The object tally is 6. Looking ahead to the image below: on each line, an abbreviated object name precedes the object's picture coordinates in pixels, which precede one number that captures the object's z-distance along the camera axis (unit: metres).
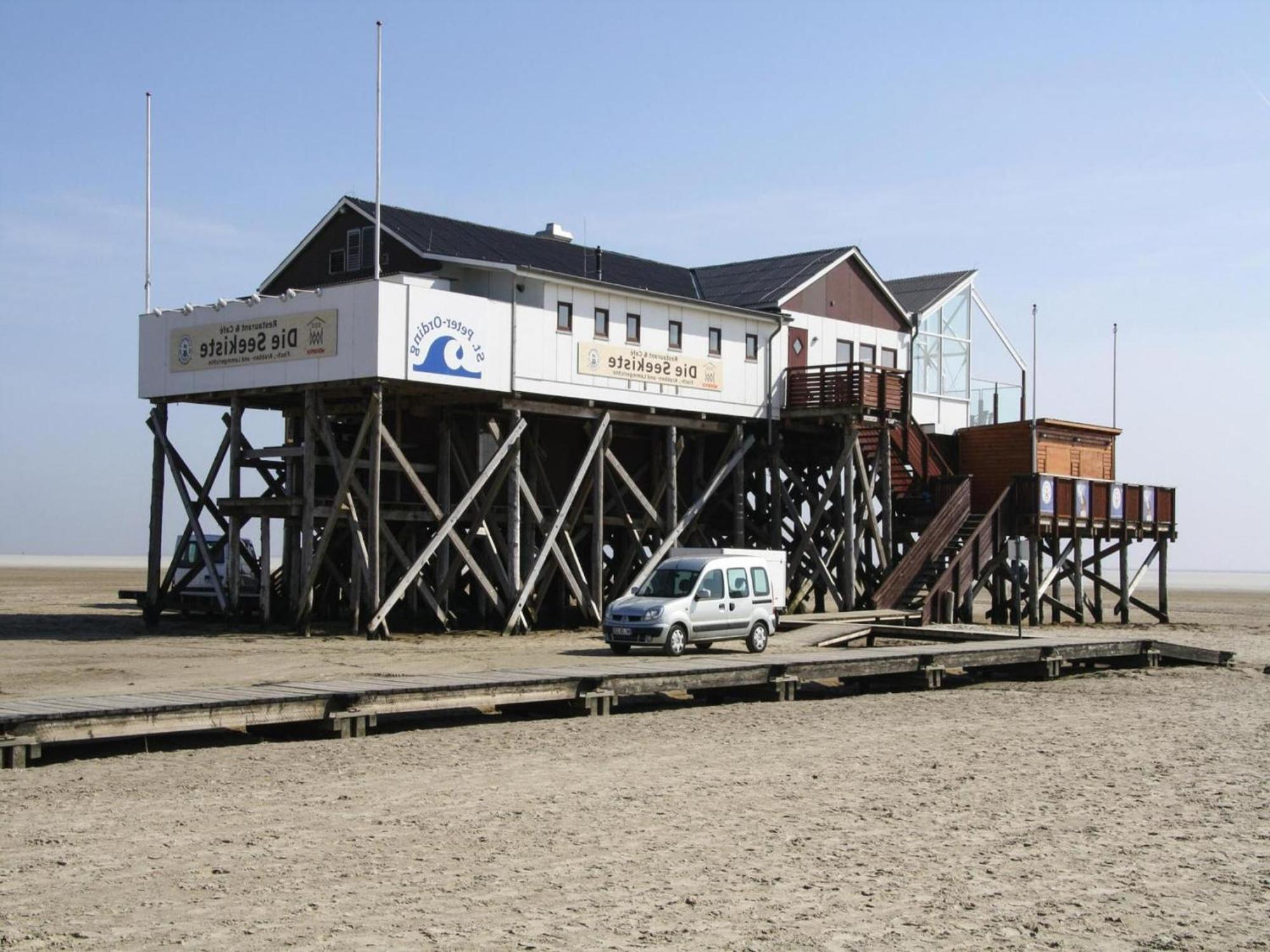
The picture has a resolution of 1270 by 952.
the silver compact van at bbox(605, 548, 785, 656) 26.62
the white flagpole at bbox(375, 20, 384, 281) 32.41
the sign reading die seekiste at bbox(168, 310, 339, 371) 31.73
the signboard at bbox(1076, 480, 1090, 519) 43.50
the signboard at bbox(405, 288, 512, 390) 31.50
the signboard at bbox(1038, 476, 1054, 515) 41.83
